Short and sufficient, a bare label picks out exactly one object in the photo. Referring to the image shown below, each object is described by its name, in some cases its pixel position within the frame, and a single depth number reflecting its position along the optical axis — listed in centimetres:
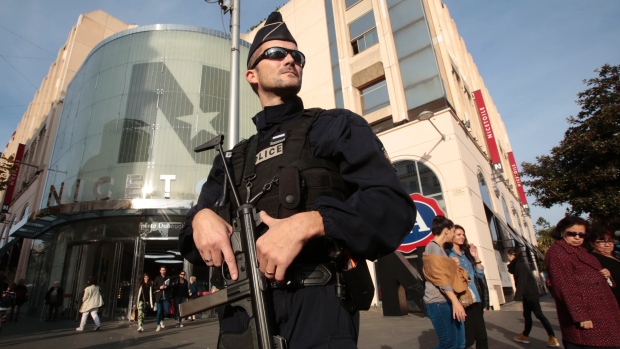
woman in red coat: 275
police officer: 104
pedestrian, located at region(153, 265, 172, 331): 938
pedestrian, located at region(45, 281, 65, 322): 1222
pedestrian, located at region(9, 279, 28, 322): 1305
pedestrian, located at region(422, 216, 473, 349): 348
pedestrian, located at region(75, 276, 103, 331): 946
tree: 1242
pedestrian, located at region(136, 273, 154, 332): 919
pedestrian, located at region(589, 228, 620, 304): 332
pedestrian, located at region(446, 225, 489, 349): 406
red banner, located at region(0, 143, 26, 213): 2405
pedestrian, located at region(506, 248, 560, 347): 560
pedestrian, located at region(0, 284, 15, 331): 792
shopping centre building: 1247
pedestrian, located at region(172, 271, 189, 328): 1080
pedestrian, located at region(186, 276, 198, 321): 1182
